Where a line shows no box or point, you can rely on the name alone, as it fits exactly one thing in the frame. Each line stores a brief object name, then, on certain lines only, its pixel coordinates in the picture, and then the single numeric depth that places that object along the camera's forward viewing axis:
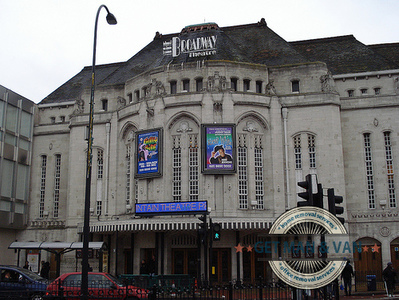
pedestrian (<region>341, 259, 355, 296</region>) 24.66
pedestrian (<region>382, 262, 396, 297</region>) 23.12
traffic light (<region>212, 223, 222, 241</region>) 22.88
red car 18.36
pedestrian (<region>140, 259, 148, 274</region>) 31.05
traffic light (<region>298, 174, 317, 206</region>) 10.50
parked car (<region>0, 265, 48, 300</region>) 20.91
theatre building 34.62
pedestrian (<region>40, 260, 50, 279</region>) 33.50
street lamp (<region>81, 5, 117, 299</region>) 17.10
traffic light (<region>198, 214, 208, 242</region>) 23.11
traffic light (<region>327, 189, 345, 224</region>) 11.48
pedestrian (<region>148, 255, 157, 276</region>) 31.98
